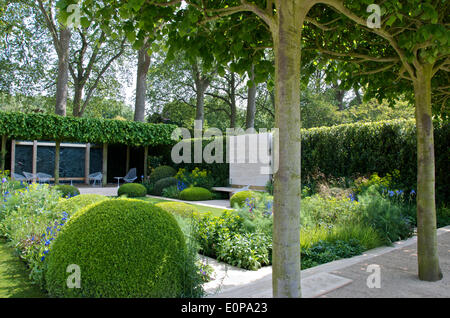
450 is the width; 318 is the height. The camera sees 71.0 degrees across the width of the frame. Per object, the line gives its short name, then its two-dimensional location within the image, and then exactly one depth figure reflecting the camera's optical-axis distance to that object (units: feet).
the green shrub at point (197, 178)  46.68
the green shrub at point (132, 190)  41.47
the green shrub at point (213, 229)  16.99
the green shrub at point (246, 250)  15.06
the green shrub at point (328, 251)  15.33
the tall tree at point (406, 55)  9.87
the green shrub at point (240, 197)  30.71
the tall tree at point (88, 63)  68.49
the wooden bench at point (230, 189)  41.66
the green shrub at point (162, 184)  46.14
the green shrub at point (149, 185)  48.46
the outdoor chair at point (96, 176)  57.48
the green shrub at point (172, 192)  43.17
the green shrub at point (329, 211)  20.74
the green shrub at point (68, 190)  33.67
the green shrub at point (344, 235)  17.48
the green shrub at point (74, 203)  16.78
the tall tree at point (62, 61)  53.26
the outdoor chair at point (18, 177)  46.96
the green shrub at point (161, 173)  51.67
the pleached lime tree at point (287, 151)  7.48
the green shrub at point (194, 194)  39.99
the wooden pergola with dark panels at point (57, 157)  49.05
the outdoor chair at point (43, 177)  49.01
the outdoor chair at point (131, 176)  54.60
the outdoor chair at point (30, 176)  47.53
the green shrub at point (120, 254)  9.02
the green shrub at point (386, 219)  19.40
